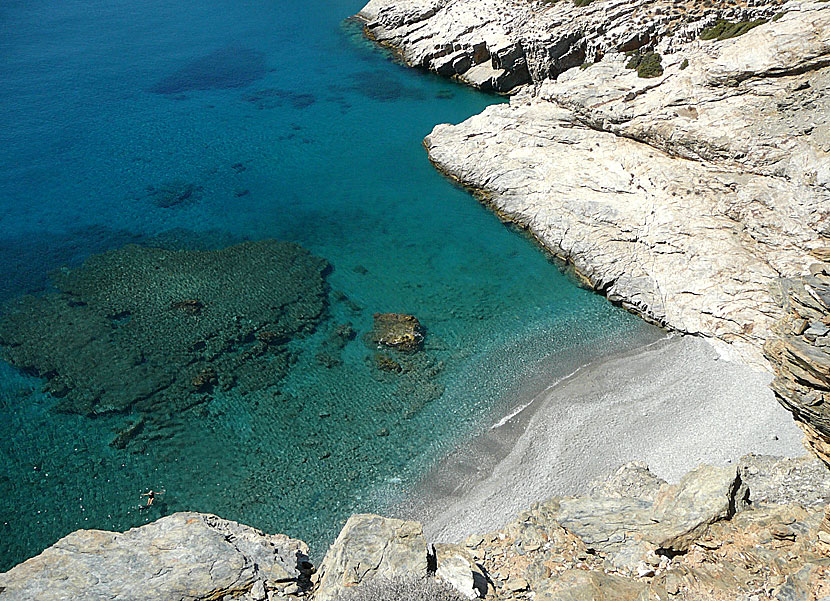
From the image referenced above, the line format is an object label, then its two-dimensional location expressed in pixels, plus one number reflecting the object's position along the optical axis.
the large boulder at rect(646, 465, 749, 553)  16.58
